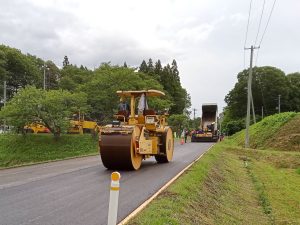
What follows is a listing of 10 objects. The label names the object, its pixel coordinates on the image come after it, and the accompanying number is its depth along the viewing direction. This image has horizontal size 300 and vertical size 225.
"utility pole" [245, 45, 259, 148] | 22.17
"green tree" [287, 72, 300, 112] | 56.11
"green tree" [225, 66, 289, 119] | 55.65
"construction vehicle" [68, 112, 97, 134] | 27.41
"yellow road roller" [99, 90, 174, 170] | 9.53
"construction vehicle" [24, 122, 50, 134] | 27.12
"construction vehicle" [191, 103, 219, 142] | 30.67
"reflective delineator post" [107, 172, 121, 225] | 3.87
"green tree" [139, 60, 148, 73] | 52.88
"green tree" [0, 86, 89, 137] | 22.77
